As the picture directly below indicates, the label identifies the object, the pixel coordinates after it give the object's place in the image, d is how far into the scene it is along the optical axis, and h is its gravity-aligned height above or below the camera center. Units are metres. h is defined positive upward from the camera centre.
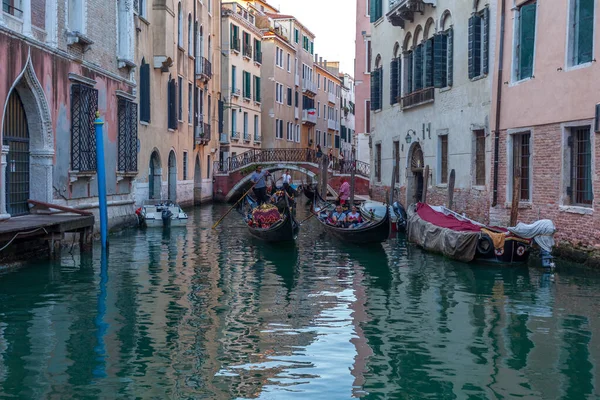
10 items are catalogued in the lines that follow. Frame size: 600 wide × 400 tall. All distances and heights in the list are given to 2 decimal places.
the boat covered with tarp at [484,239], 11.82 -0.91
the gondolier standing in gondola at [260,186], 22.25 -0.16
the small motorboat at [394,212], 18.94 -0.75
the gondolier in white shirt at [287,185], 27.52 -0.16
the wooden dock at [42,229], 10.84 -0.73
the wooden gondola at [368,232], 15.24 -1.02
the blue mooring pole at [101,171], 13.02 +0.14
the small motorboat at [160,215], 18.88 -0.86
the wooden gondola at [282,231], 15.72 -1.01
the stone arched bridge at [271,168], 31.25 +0.49
